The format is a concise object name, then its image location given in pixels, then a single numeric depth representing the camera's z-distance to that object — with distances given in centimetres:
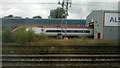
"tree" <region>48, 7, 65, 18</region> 7344
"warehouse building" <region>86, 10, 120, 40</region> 3288
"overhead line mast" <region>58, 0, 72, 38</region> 3355
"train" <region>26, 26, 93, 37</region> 3609
